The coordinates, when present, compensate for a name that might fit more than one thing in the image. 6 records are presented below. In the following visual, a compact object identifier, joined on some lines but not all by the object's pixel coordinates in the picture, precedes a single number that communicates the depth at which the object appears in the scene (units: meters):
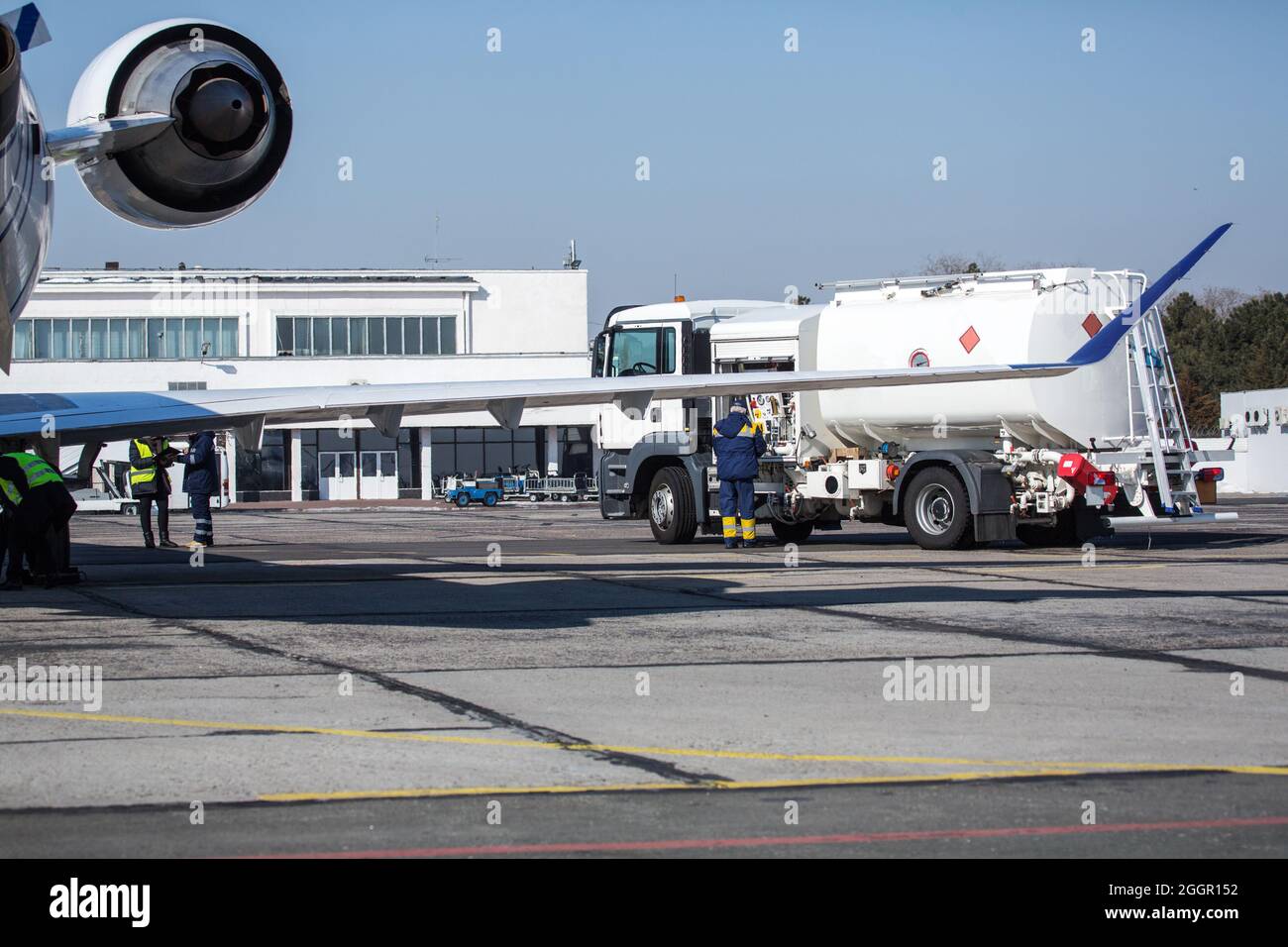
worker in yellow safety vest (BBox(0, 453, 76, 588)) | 15.79
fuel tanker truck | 21.59
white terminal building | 70.62
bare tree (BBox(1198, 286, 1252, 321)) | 103.19
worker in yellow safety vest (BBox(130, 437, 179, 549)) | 25.69
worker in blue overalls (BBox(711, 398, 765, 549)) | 22.52
